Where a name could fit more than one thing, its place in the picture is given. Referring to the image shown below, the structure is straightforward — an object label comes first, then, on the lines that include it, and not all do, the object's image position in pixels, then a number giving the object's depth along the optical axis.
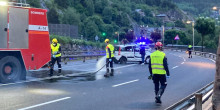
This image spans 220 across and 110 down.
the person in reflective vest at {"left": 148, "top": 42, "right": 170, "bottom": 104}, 10.70
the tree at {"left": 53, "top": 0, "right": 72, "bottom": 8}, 116.06
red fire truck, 14.89
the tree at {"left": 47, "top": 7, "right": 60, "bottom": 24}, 77.56
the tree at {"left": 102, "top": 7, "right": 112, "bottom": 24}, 132.91
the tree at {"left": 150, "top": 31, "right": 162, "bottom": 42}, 118.39
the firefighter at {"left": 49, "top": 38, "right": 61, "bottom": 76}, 18.64
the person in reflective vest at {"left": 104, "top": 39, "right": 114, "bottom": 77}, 18.25
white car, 29.73
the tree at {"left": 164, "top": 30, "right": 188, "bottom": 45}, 115.62
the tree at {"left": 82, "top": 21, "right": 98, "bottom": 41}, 89.90
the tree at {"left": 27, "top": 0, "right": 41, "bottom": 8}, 73.89
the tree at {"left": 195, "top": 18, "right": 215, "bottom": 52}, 67.38
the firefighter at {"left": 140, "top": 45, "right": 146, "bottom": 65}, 28.27
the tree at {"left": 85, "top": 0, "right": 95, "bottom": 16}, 128.62
